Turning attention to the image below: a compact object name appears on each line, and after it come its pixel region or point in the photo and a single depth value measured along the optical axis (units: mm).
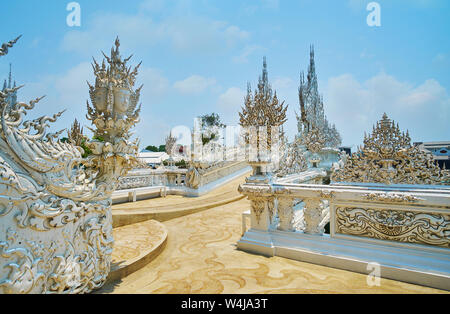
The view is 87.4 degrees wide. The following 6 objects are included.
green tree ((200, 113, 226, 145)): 39562
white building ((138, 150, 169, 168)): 27805
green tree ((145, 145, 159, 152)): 54250
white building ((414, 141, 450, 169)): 12848
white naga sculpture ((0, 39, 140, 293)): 1861
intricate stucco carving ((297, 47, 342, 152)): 16556
